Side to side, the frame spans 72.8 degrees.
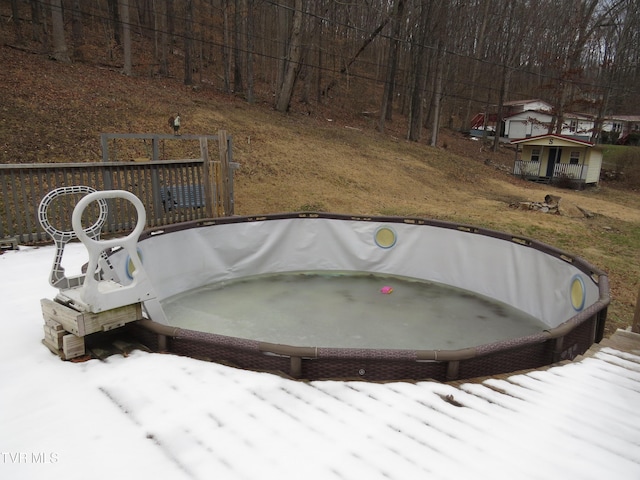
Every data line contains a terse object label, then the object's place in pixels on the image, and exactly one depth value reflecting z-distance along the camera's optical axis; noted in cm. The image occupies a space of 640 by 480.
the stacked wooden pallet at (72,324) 296
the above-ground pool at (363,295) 297
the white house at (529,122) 3741
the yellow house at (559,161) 2122
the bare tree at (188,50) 2145
